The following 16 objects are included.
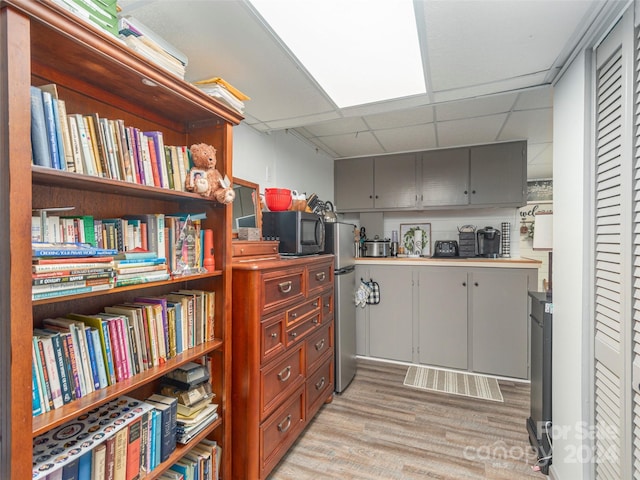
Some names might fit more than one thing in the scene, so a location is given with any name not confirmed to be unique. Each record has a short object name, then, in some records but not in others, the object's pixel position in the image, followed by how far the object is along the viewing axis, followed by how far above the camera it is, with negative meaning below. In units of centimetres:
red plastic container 221 +27
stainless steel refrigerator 267 -60
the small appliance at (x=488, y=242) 339 -7
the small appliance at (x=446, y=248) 358 -15
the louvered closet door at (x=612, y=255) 108 -8
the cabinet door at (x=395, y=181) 362 +66
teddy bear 134 +26
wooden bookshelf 73 +17
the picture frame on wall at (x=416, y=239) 385 -5
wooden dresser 154 -70
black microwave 210 +4
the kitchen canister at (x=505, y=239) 346 -4
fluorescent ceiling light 125 +93
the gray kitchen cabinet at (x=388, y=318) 334 -92
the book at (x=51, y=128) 87 +31
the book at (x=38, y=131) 84 +29
